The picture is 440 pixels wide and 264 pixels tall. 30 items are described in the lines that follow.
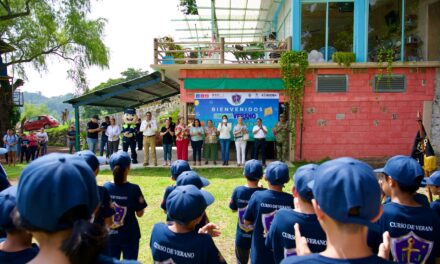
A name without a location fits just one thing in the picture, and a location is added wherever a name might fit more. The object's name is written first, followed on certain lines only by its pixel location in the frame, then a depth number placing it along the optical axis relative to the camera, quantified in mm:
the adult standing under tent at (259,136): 12078
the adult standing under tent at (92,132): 12990
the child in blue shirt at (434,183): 3646
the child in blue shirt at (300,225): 2514
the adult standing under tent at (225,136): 12305
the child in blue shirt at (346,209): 1497
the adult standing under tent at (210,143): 12406
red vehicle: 32156
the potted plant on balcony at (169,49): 12773
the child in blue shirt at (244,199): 3986
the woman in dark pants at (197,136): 12221
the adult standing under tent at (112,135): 12539
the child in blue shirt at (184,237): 2426
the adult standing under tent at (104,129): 13203
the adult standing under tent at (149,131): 12211
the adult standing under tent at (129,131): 12333
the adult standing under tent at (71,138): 17219
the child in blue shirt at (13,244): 1903
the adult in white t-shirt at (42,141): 16656
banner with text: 12891
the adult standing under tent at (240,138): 12195
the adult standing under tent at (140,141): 17362
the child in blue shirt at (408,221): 2664
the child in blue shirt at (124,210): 3707
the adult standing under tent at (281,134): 12391
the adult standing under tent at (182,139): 12078
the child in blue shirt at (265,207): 3377
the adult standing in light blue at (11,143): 14398
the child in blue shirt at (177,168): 4520
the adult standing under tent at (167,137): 12250
